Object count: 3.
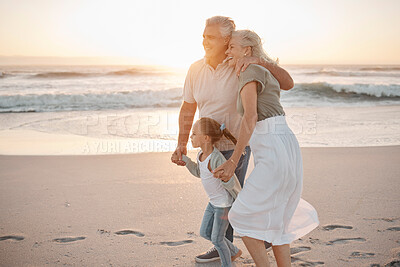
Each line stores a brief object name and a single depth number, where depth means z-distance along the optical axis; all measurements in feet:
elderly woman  7.29
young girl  8.59
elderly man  8.50
